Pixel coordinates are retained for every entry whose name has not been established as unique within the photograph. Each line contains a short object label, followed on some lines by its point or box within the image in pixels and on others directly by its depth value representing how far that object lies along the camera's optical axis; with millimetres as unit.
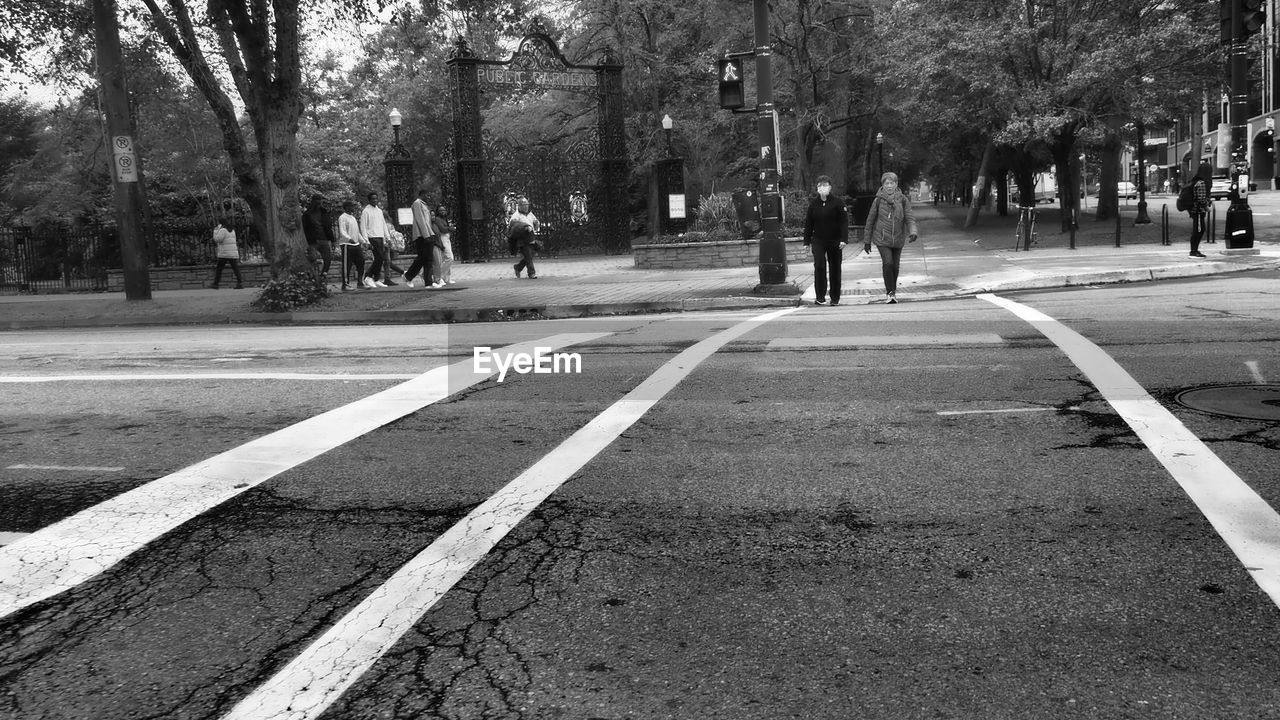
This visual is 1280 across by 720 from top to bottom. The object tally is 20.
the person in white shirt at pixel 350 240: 20016
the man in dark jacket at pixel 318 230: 19703
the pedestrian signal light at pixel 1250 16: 17281
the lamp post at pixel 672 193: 27922
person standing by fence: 23156
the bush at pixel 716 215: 27297
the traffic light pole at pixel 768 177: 15789
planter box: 24188
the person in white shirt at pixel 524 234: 21984
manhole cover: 6336
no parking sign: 18516
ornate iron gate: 28766
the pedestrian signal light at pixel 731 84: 15789
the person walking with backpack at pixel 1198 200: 19875
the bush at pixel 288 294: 17234
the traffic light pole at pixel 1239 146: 17844
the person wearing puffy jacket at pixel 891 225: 14450
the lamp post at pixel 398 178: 28391
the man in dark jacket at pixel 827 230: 14406
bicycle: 26328
